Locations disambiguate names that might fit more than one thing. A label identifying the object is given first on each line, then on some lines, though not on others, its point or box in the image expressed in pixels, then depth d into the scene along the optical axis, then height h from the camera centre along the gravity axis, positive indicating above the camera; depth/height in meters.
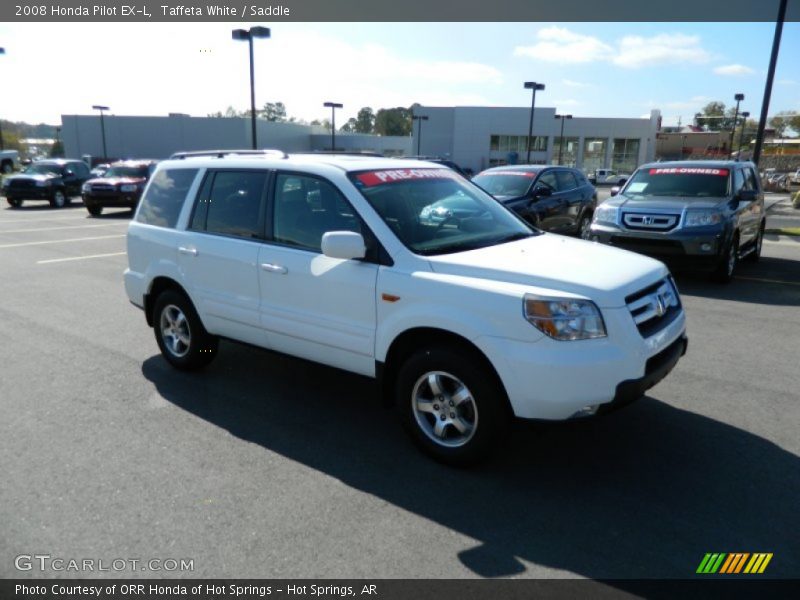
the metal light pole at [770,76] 14.91 +2.08
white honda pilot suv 3.36 -0.88
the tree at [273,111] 178.52 +9.67
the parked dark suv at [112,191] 20.42 -1.69
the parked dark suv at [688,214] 8.81 -0.83
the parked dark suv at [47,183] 23.62 -1.74
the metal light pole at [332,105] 41.75 +2.78
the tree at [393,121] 169.38 +7.55
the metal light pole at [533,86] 36.28 +3.93
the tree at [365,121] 191.90 +8.24
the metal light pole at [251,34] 23.56 +4.19
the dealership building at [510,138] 75.81 +1.64
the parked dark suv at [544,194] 11.21 -0.77
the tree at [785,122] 121.24 +7.64
